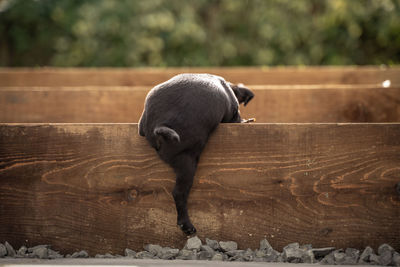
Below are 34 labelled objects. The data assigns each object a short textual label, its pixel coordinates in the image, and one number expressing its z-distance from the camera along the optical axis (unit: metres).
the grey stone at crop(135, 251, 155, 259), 2.66
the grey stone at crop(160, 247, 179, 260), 2.65
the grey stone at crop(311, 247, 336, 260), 2.65
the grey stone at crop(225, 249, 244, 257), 2.65
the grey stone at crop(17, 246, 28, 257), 2.67
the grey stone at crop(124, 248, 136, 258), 2.67
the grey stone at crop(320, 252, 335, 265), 2.63
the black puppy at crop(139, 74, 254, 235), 2.61
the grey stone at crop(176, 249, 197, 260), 2.64
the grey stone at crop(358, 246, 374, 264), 2.63
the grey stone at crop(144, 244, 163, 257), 2.67
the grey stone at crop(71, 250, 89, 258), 2.67
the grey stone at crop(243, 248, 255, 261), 2.64
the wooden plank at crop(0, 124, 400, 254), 2.67
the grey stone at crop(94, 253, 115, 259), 2.67
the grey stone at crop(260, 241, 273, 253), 2.66
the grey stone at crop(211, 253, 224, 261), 2.64
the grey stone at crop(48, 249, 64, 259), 2.67
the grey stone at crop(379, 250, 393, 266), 2.61
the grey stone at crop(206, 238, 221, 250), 2.66
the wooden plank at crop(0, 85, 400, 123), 2.97
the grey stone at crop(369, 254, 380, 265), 2.62
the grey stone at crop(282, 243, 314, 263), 2.63
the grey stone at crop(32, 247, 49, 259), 2.66
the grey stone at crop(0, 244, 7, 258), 2.67
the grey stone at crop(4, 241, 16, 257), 2.67
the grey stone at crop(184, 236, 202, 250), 2.66
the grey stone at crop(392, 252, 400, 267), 2.61
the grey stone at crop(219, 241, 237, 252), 2.66
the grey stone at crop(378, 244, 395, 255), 2.64
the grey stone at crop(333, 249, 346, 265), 2.62
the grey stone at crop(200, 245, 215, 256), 2.64
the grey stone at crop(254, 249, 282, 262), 2.64
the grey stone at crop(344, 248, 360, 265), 2.62
